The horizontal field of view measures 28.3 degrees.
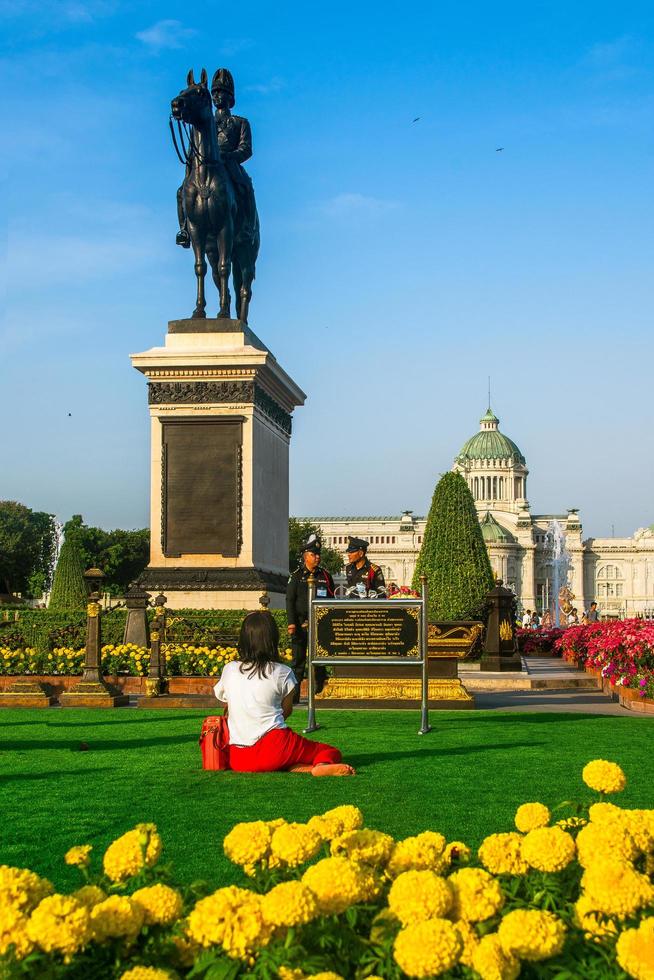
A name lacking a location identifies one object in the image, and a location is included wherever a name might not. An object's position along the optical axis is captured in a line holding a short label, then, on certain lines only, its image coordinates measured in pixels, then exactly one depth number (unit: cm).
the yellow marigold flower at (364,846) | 380
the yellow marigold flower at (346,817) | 409
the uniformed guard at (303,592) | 1456
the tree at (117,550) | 9112
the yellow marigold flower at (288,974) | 309
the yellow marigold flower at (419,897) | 325
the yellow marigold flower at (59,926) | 303
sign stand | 1294
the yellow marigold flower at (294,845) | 370
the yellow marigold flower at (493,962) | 302
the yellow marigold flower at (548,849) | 384
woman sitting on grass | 923
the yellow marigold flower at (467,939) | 312
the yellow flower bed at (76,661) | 2022
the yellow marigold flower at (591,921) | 331
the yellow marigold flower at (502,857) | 393
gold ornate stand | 1642
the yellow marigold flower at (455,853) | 409
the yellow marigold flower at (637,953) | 292
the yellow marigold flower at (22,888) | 325
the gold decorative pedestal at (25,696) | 1686
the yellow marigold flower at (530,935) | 311
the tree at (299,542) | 9329
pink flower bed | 1823
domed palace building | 17025
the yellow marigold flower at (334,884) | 336
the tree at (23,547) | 9244
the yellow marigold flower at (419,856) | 383
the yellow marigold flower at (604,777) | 485
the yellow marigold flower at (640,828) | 399
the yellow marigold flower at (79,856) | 379
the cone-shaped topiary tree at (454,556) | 4131
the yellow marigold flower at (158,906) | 332
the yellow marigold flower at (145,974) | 304
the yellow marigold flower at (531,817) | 426
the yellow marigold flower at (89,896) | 335
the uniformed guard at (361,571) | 1523
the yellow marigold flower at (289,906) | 315
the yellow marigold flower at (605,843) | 377
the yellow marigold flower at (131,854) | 374
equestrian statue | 2412
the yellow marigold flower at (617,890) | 331
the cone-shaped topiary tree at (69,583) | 4428
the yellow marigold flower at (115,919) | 321
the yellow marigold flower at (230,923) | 313
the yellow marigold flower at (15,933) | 304
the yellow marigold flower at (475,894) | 341
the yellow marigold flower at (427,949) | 298
